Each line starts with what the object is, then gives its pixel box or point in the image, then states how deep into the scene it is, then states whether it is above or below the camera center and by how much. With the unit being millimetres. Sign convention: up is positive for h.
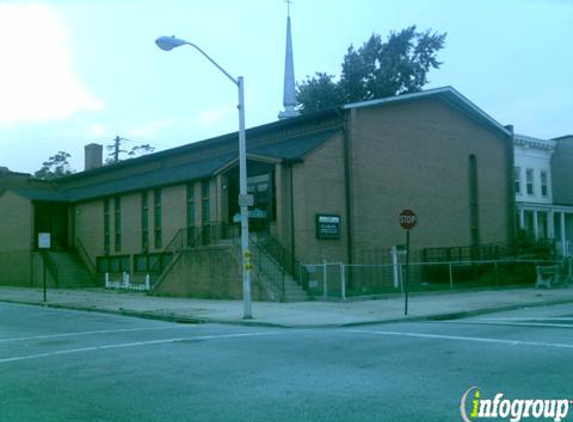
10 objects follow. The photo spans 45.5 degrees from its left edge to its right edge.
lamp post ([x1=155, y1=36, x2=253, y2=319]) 17859 +1980
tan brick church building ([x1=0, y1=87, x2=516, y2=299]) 26828 +2668
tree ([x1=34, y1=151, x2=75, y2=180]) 82062 +11267
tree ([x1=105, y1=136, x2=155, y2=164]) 75312 +11622
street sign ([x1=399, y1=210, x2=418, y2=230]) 19094 +806
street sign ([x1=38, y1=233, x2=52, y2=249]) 27044 +665
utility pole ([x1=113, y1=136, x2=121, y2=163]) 75312 +11837
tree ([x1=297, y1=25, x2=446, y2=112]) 54281 +14299
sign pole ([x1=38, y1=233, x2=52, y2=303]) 27047 +664
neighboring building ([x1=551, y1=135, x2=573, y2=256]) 46625 +5046
